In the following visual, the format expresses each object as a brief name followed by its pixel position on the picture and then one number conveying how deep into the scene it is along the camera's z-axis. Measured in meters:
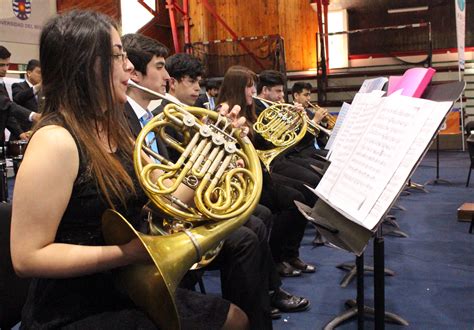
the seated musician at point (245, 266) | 1.90
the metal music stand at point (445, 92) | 1.53
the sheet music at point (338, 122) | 3.47
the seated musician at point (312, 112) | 4.57
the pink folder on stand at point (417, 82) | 1.77
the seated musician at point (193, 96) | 2.23
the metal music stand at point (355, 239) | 1.58
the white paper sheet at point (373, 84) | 2.88
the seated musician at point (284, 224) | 2.90
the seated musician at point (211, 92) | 4.61
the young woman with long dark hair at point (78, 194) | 1.10
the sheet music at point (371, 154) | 1.46
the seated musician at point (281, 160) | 3.47
